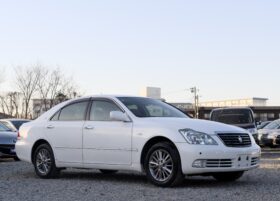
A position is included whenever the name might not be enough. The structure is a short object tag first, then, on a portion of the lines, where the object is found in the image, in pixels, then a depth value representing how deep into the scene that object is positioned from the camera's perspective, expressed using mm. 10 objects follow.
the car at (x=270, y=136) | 24656
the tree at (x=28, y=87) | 56625
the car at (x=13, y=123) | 19947
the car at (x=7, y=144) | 16719
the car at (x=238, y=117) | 21281
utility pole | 95750
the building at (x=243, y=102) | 136400
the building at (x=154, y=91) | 71275
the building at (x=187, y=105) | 120506
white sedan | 8812
